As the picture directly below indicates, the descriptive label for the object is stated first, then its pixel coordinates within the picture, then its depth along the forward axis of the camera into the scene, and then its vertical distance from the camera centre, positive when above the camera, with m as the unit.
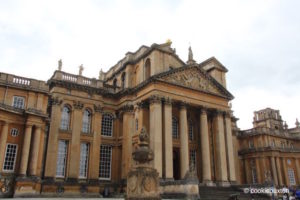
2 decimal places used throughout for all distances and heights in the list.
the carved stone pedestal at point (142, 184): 11.03 +0.15
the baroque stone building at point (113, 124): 23.00 +5.89
